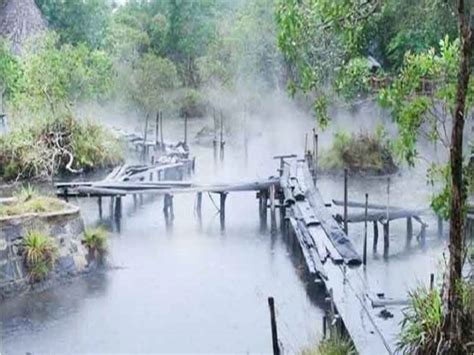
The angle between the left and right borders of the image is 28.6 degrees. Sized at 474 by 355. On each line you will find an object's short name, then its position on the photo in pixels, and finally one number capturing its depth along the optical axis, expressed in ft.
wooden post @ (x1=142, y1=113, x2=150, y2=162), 75.17
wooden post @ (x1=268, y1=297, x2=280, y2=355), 26.50
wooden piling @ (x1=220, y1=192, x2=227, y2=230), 54.03
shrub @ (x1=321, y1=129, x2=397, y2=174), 69.05
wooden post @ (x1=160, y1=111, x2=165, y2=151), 76.93
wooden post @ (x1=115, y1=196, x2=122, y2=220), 54.75
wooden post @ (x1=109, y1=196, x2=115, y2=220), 55.57
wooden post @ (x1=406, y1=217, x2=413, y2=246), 48.72
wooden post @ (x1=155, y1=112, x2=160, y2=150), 77.98
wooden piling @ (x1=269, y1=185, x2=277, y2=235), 52.35
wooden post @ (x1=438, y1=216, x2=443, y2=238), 48.93
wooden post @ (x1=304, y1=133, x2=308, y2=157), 71.25
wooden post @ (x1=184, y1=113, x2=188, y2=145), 79.71
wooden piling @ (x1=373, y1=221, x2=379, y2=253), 48.04
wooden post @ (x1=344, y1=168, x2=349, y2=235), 44.88
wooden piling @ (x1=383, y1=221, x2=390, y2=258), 46.11
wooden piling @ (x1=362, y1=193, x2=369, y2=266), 41.84
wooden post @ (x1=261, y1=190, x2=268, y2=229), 54.92
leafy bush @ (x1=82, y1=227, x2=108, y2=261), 44.16
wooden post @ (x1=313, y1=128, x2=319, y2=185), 65.15
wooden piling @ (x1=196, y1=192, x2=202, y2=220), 55.72
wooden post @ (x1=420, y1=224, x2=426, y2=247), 47.87
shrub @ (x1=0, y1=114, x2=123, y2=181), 66.69
